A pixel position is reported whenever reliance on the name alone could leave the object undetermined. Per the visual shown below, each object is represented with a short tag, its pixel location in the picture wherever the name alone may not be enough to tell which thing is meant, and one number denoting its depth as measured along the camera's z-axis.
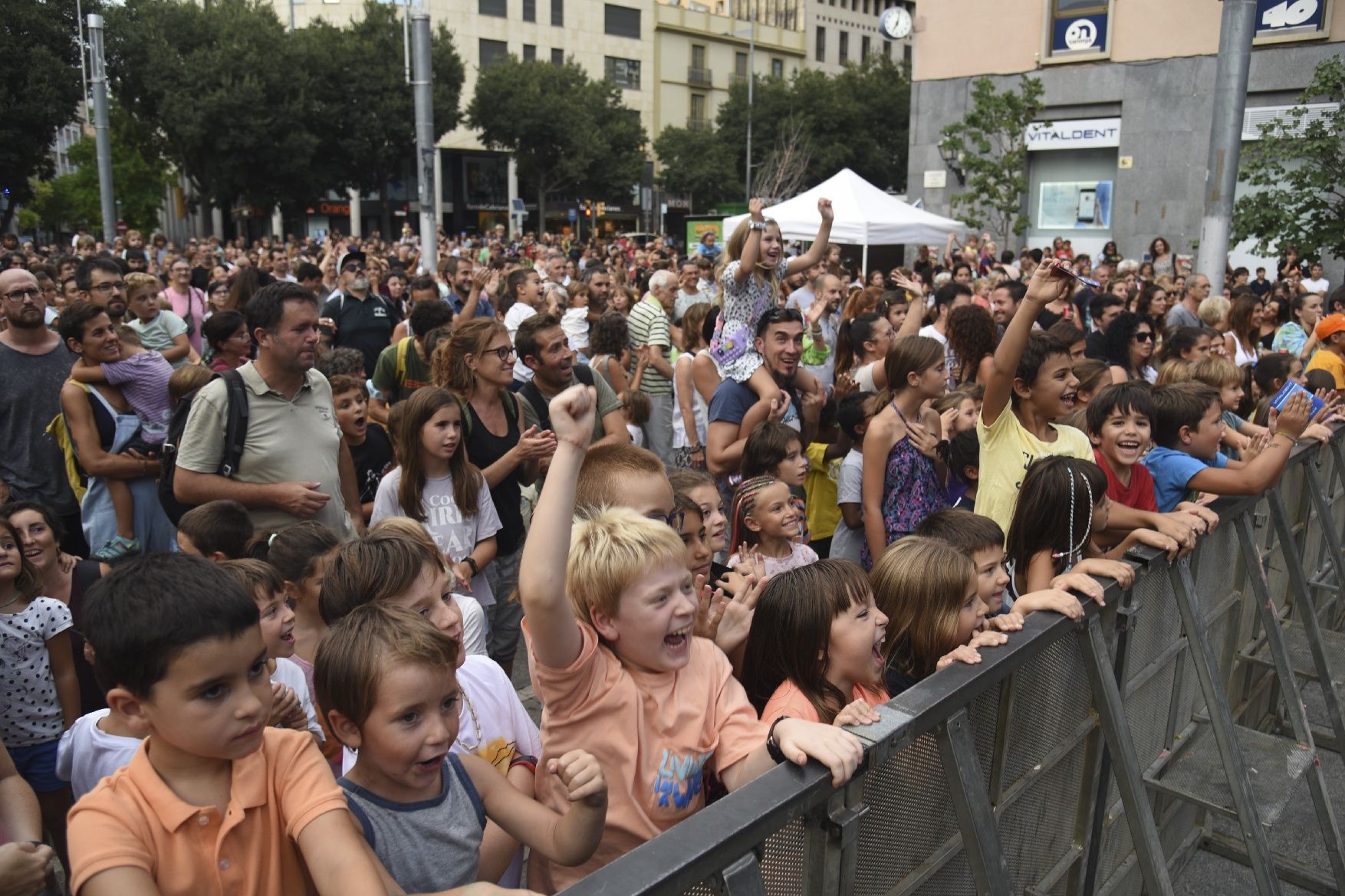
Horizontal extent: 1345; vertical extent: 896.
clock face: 30.69
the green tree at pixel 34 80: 23.42
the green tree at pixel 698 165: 56.25
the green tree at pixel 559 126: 49.25
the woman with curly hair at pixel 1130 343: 7.21
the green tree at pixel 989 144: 23.00
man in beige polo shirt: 3.97
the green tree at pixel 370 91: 41.50
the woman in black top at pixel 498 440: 4.48
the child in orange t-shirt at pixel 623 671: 2.07
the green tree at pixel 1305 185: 12.05
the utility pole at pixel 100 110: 17.11
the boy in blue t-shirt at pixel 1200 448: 3.71
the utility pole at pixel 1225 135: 10.12
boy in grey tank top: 1.96
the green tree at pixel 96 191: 47.97
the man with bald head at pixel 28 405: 5.19
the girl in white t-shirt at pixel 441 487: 4.09
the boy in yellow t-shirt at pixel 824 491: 5.64
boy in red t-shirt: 3.96
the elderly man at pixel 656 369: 8.20
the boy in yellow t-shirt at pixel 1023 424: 4.04
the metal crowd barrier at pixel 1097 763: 1.70
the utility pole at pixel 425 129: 13.76
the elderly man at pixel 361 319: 9.00
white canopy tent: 16.50
